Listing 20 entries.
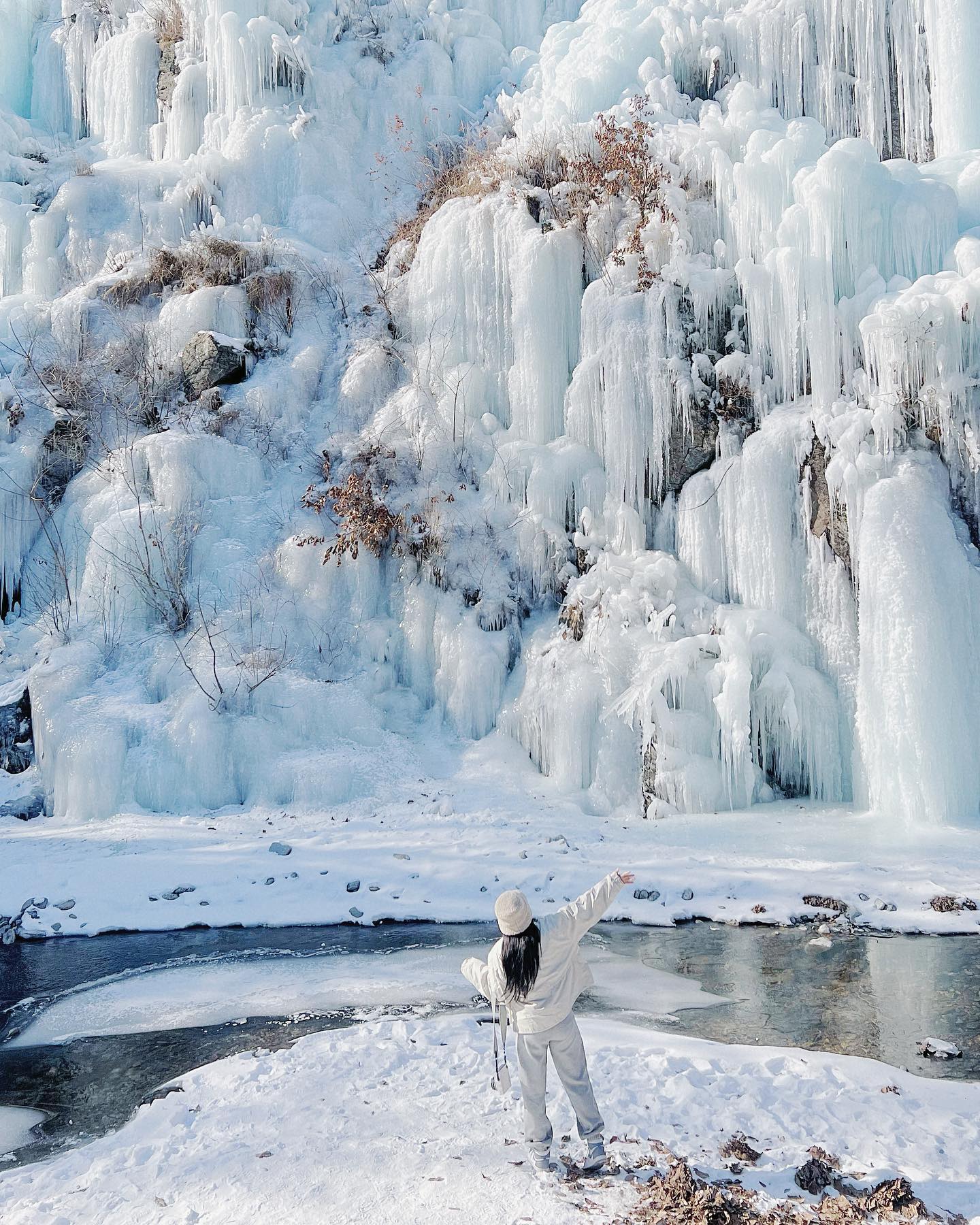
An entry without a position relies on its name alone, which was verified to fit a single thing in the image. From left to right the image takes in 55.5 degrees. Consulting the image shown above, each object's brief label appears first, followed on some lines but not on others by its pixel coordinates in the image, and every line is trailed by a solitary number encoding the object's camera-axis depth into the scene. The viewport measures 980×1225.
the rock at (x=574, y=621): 12.77
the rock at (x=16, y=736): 12.94
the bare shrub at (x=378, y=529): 14.27
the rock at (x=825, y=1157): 3.90
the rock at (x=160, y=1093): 5.27
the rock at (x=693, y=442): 12.87
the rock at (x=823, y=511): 11.19
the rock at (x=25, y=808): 12.04
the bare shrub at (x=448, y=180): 16.14
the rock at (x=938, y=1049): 5.43
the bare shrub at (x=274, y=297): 17.72
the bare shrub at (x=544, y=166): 15.41
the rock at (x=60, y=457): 15.95
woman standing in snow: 3.88
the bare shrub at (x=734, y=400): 12.69
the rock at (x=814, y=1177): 3.74
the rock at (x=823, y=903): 8.36
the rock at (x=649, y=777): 11.23
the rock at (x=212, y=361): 16.58
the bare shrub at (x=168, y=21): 21.27
